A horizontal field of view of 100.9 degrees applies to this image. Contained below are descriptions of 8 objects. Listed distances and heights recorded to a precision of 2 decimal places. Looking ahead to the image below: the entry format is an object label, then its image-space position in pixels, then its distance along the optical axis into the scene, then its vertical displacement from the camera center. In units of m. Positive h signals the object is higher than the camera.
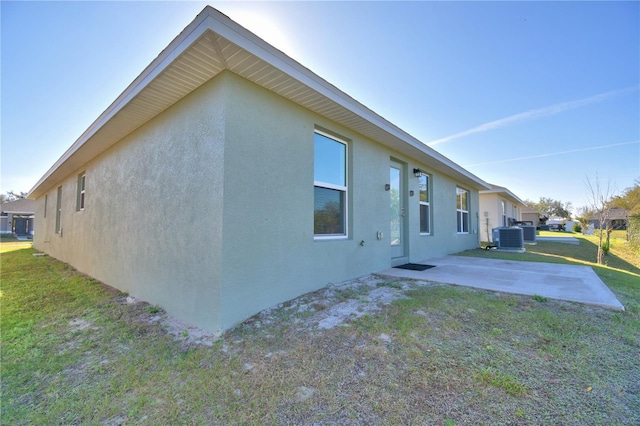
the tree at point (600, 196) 10.26 +1.13
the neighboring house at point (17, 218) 26.70 +0.53
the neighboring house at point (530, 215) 35.97 +1.32
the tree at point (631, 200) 23.24 +2.26
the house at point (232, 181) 3.02 +0.66
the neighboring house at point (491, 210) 16.63 +0.90
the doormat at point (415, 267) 5.99 -1.01
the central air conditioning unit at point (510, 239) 10.75 -0.61
